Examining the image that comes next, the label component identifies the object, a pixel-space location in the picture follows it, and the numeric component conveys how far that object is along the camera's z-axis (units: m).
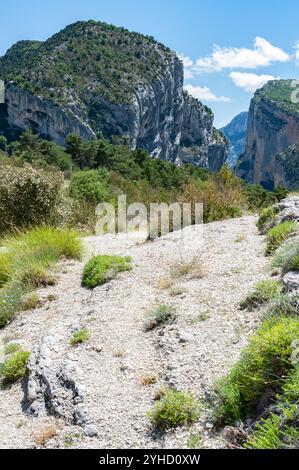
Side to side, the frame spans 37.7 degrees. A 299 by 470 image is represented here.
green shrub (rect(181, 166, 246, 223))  11.28
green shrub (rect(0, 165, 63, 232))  11.27
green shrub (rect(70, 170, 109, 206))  18.42
